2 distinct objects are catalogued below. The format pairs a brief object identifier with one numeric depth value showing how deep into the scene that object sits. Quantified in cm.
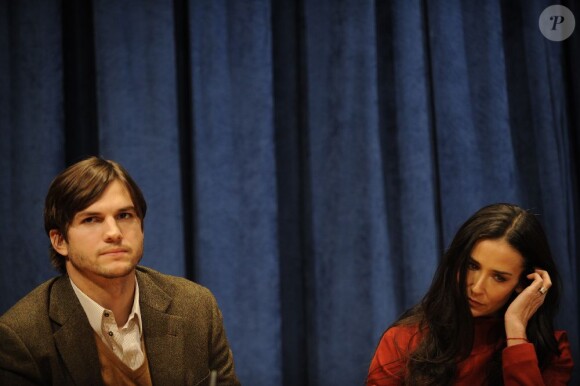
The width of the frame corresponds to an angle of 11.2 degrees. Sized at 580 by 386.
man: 529
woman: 544
